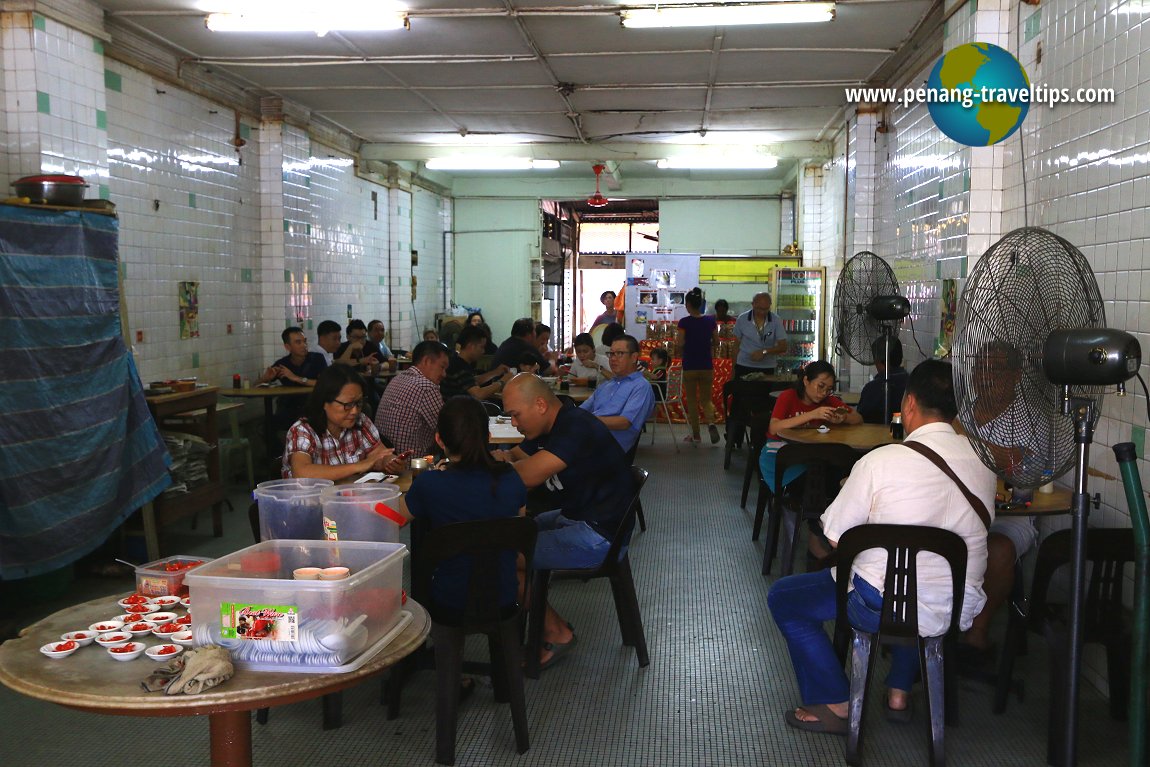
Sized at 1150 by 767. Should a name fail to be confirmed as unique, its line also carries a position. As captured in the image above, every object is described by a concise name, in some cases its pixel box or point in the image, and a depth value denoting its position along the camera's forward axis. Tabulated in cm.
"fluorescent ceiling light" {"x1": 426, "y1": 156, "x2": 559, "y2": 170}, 1155
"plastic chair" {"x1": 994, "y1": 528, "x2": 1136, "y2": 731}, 319
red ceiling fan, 1216
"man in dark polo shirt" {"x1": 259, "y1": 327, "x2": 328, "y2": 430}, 785
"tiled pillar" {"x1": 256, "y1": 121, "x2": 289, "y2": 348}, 877
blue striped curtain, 436
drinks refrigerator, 1141
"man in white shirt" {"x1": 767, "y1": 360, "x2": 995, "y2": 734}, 303
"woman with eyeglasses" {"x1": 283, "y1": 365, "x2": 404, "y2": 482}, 393
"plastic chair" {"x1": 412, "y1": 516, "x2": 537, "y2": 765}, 306
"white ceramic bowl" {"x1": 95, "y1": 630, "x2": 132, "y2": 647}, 217
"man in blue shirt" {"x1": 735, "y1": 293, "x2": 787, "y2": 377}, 984
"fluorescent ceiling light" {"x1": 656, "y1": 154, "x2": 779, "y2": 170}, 1166
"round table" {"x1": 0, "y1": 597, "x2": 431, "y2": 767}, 191
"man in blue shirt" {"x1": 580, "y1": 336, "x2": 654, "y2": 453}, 568
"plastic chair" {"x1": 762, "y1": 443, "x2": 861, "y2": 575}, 481
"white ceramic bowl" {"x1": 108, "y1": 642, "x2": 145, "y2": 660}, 211
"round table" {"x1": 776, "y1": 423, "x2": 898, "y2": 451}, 500
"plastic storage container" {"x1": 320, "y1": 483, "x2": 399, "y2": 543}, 296
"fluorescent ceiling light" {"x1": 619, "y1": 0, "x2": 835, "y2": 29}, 597
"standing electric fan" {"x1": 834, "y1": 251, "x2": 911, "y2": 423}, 568
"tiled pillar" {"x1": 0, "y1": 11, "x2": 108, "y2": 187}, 536
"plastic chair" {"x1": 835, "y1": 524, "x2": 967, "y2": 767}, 299
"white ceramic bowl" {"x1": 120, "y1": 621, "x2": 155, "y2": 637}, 225
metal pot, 477
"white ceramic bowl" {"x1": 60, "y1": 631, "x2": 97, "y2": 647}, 219
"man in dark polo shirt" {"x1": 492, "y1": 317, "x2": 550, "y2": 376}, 836
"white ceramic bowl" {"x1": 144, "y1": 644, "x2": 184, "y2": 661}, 211
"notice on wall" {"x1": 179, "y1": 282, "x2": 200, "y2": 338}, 735
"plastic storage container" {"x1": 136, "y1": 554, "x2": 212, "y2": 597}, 258
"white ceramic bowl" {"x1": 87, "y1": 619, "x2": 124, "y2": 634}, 226
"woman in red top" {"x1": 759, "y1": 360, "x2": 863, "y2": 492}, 538
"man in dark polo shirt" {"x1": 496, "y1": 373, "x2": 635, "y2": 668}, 373
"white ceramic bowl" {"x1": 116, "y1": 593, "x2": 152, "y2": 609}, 248
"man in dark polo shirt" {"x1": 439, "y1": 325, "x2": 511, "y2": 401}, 738
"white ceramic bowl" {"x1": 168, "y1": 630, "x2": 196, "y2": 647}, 218
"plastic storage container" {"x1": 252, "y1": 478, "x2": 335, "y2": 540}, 302
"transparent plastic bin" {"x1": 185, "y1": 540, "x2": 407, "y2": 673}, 203
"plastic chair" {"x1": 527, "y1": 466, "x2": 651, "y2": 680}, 388
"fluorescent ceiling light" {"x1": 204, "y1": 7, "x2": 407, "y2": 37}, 616
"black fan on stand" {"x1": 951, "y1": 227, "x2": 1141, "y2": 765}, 233
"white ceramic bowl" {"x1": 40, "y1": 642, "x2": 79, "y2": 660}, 212
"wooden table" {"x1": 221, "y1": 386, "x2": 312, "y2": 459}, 739
